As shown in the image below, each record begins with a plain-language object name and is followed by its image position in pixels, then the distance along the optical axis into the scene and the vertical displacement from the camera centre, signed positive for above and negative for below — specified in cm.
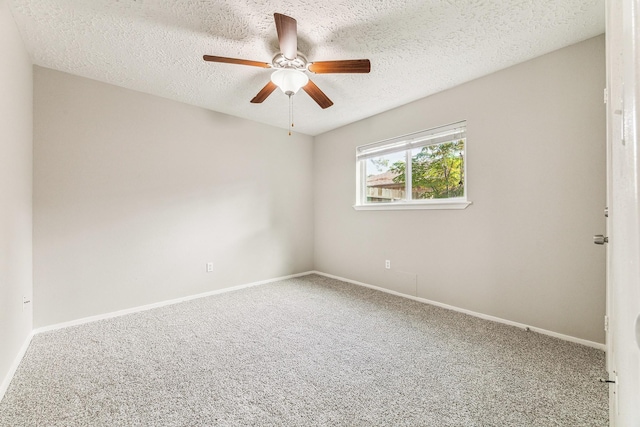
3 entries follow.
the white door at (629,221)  28 -1
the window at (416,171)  280 +48
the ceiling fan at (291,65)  164 +104
